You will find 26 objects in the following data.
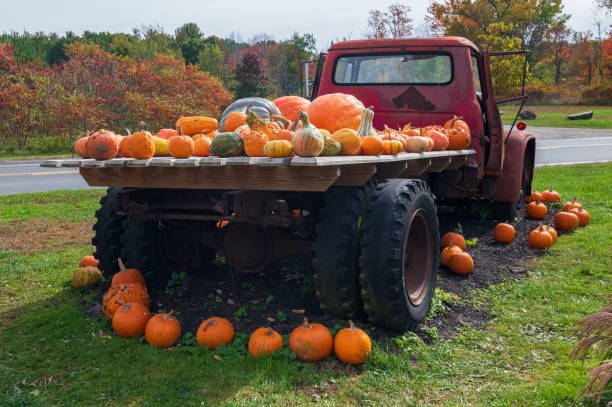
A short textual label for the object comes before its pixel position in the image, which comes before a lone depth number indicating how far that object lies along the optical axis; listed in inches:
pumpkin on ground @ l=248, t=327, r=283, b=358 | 127.2
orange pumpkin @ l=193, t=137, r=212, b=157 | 145.4
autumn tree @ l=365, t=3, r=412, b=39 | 1128.2
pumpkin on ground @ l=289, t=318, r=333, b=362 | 125.7
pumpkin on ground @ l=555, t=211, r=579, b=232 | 261.9
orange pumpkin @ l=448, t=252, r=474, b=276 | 195.9
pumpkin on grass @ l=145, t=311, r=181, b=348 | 136.3
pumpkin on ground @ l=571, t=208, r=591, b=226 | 272.2
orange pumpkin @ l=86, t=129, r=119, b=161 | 135.0
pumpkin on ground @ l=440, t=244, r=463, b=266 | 200.1
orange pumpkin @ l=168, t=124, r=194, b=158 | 136.6
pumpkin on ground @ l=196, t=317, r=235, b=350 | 133.2
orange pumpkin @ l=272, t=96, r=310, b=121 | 198.8
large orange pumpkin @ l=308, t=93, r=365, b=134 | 171.9
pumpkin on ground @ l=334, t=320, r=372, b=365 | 123.9
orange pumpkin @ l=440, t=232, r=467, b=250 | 214.8
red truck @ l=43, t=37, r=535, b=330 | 131.0
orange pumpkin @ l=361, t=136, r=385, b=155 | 137.8
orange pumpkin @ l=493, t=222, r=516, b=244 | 240.3
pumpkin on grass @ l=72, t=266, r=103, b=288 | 184.9
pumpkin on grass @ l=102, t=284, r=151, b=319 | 150.2
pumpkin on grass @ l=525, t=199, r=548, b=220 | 286.7
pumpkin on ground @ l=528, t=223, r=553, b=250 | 231.6
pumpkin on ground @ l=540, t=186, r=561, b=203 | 321.1
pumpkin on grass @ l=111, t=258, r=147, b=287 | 159.0
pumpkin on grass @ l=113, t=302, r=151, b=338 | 141.9
